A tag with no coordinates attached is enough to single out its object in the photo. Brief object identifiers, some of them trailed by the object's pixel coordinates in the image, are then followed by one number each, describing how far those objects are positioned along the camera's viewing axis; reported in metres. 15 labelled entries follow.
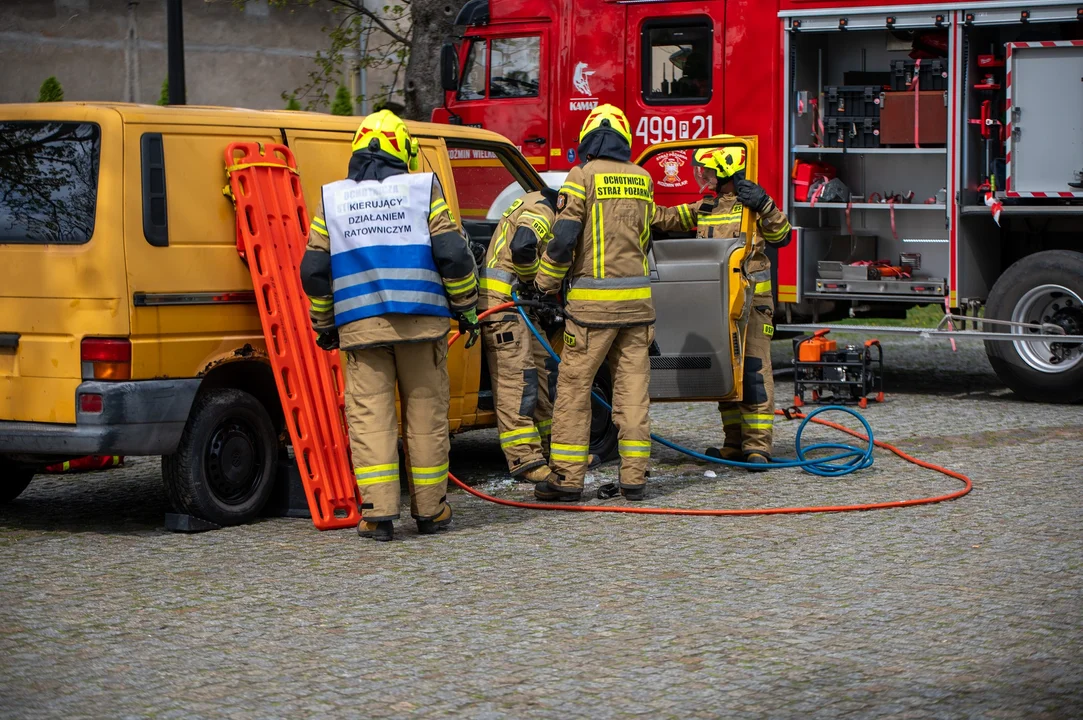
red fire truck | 17.73
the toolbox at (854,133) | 18.99
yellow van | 10.50
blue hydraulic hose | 13.08
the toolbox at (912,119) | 18.34
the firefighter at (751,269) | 13.87
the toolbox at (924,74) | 18.38
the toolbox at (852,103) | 18.98
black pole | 20.38
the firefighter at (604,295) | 12.23
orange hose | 11.70
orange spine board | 11.26
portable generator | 17.90
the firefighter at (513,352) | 13.04
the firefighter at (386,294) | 10.69
